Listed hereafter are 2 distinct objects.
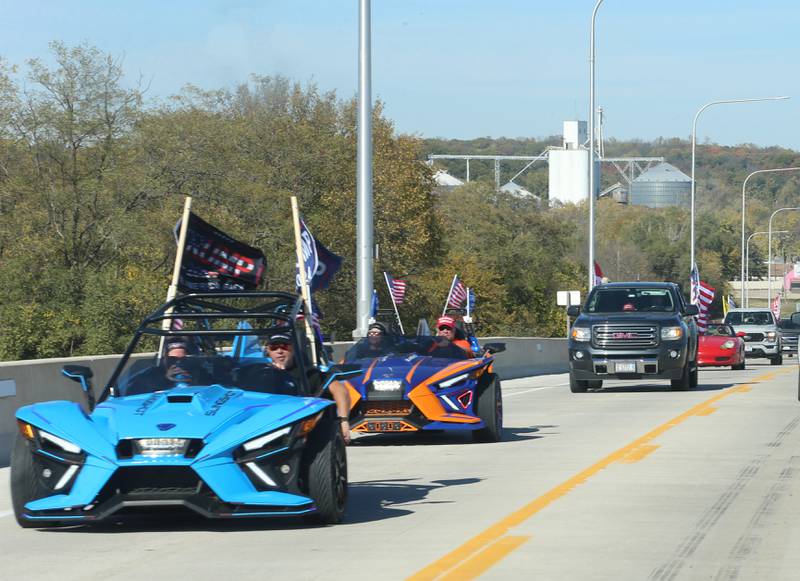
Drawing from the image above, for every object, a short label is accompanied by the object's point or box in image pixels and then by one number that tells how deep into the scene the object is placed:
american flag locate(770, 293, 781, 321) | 106.76
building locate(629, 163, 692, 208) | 198.25
